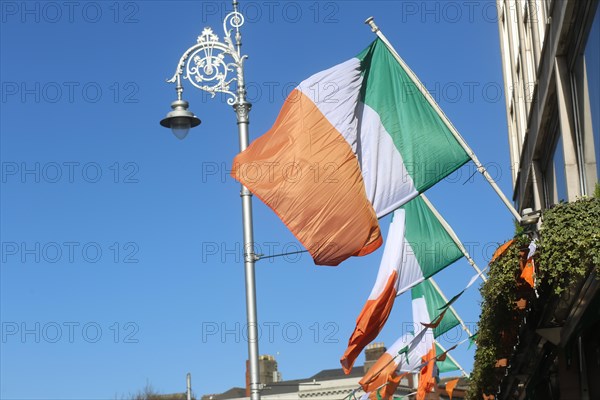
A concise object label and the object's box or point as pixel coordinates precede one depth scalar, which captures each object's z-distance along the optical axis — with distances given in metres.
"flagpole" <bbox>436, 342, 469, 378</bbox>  24.44
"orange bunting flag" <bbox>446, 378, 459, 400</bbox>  22.57
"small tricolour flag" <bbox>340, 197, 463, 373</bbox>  14.61
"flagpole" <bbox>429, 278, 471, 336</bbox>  23.09
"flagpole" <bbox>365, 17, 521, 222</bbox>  13.12
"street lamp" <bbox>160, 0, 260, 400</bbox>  15.69
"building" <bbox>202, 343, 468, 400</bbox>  77.38
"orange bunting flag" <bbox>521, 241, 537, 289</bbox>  10.82
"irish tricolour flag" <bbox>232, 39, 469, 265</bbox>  13.17
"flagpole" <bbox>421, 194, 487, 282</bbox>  17.91
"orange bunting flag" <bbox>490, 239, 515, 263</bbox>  11.38
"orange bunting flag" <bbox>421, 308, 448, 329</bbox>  13.45
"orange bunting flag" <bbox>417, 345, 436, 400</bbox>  19.85
